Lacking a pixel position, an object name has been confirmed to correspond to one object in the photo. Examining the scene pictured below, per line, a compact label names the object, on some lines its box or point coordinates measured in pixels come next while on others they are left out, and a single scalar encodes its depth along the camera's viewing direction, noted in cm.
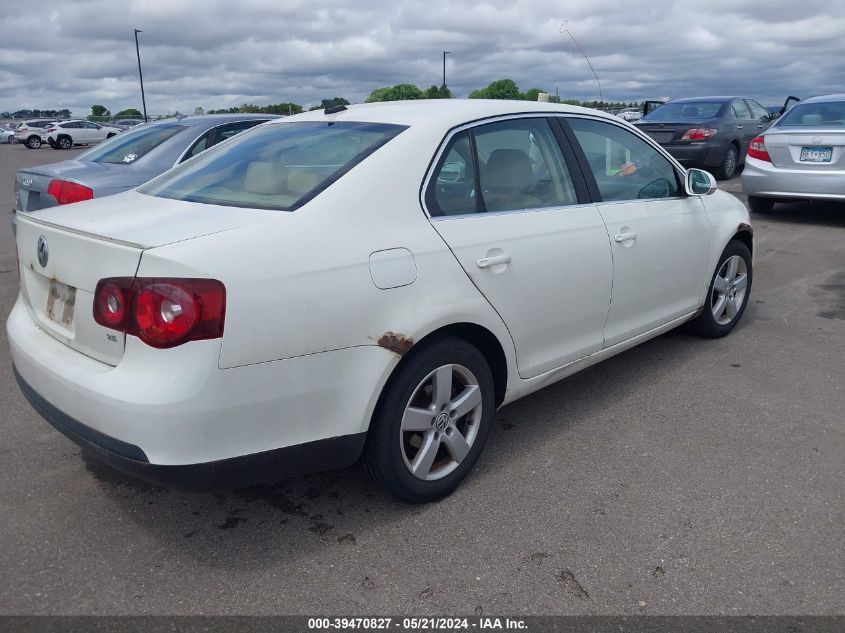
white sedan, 235
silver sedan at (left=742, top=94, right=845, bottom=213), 872
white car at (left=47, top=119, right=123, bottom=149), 3909
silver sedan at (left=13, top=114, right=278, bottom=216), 590
